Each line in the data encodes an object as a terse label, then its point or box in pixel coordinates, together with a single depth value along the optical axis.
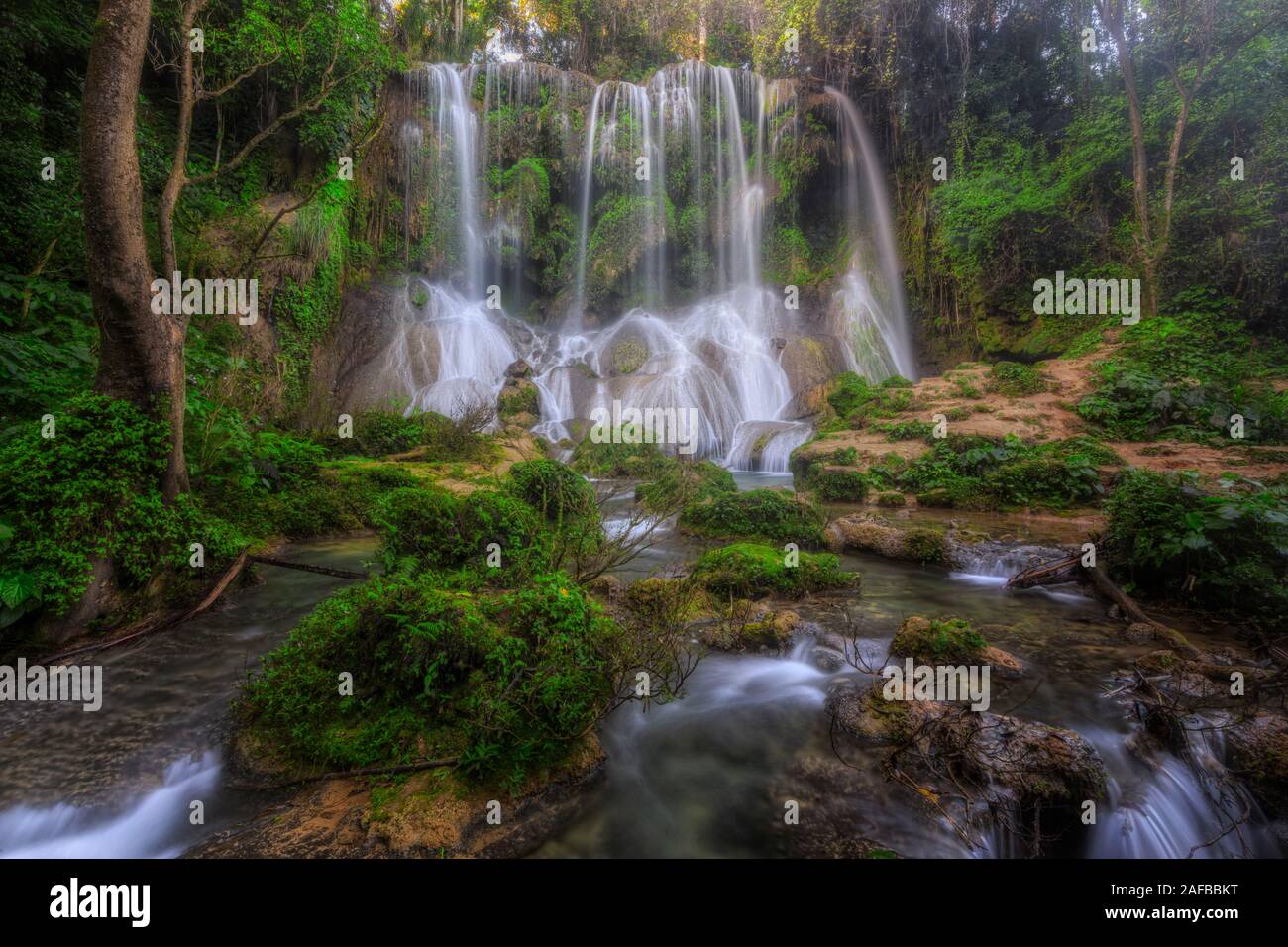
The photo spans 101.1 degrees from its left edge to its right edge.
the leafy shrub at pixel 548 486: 6.65
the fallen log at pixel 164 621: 4.12
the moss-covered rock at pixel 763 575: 5.86
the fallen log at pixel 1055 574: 6.09
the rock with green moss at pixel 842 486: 11.23
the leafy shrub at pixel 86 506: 4.01
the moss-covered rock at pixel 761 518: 7.77
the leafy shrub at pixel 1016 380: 13.26
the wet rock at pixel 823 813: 2.70
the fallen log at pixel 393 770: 2.70
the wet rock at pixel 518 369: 18.55
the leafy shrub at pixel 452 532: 4.60
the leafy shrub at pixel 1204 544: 4.70
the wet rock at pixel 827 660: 4.43
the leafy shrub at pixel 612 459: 12.39
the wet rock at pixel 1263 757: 2.89
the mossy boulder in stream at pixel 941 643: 4.15
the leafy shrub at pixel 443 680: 2.80
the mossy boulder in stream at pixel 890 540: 7.24
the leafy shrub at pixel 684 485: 5.36
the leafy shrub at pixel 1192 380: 10.55
